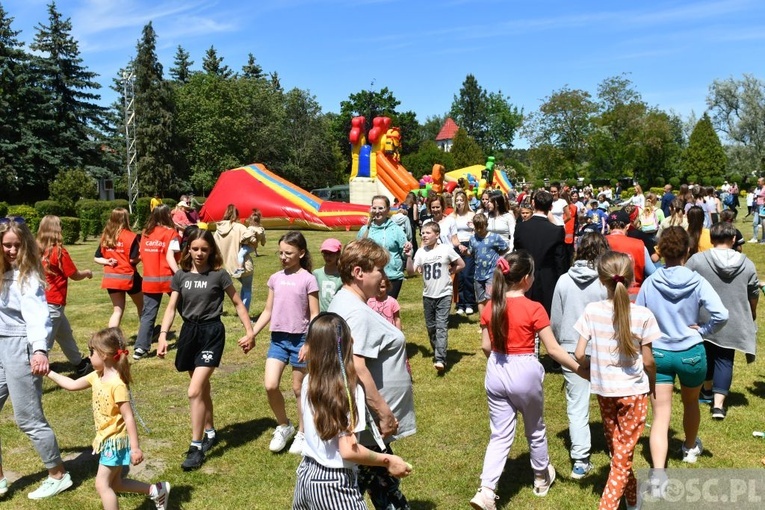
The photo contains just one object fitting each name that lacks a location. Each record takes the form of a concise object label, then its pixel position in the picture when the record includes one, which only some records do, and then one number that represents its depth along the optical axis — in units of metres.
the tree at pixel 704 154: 62.34
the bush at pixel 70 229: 24.20
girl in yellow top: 4.32
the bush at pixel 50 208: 28.27
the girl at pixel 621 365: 4.21
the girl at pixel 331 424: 3.06
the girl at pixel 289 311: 5.49
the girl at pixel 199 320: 5.44
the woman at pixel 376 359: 3.56
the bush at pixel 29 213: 25.67
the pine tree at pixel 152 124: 52.22
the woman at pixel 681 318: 4.84
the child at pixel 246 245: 10.38
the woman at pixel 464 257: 10.62
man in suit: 7.09
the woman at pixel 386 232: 7.72
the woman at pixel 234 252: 10.41
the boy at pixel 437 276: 7.76
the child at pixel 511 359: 4.41
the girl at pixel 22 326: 4.87
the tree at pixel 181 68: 65.25
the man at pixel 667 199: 17.47
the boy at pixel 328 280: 6.07
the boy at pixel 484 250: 9.43
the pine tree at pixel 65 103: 42.03
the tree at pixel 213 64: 70.31
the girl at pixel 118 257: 8.76
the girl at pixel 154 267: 8.95
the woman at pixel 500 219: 9.88
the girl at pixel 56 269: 7.43
